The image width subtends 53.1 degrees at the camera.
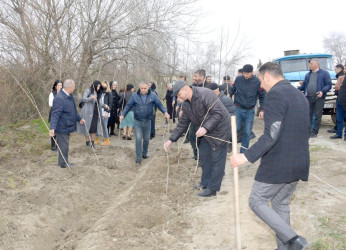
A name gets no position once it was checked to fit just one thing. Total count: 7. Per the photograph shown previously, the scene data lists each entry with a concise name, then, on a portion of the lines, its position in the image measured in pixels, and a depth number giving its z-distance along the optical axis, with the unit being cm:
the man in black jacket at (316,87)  852
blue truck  1185
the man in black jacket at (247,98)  715
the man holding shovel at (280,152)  303
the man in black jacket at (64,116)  679
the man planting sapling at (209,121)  505
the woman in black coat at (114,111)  1142
